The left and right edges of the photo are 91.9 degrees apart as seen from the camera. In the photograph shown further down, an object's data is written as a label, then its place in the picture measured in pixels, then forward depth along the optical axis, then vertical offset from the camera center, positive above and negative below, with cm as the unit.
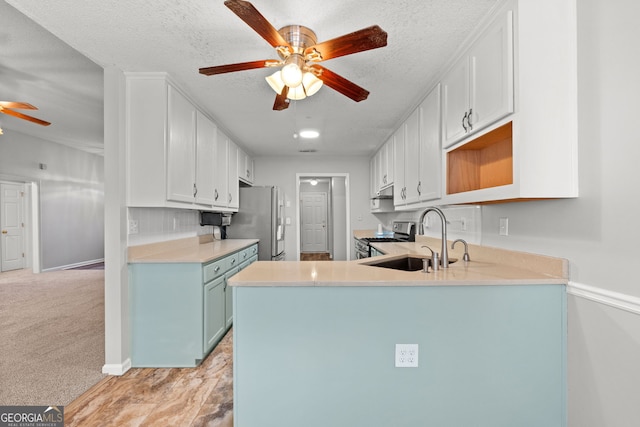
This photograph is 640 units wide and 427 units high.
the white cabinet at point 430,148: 247 +55
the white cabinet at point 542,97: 148 +55
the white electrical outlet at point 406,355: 162 -74
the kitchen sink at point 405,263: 253 -42
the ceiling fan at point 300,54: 149 +89
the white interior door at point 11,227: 617 -21
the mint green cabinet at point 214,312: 256 -86
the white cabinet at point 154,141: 246 +60
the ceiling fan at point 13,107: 301 +109
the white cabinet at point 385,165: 407 +69
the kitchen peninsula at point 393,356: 162 -75
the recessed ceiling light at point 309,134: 408 +109
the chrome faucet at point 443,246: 188 -20
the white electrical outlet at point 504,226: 207 -9
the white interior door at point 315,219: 985 -16
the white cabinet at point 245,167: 461 +76
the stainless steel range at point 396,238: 412 -34
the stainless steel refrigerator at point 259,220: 461 -8
